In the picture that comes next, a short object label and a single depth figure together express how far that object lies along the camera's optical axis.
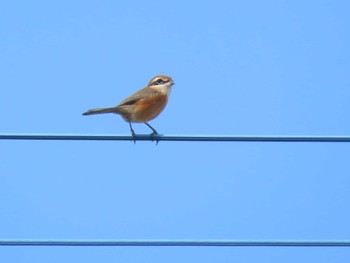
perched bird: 18.16
